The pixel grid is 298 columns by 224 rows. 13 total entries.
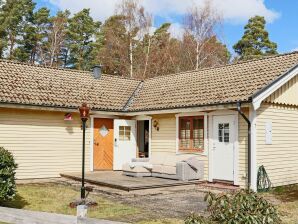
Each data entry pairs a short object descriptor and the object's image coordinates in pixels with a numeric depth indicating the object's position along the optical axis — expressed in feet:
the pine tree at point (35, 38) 122.83
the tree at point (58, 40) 121.08
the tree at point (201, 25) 98.48
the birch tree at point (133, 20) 99.66
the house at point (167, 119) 42.24
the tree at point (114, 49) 102.66
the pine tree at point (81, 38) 126.31
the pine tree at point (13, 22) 119.14
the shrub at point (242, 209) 15.90
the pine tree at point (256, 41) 129.08
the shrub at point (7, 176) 29.17
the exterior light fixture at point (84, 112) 34.63
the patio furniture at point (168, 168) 44.39
